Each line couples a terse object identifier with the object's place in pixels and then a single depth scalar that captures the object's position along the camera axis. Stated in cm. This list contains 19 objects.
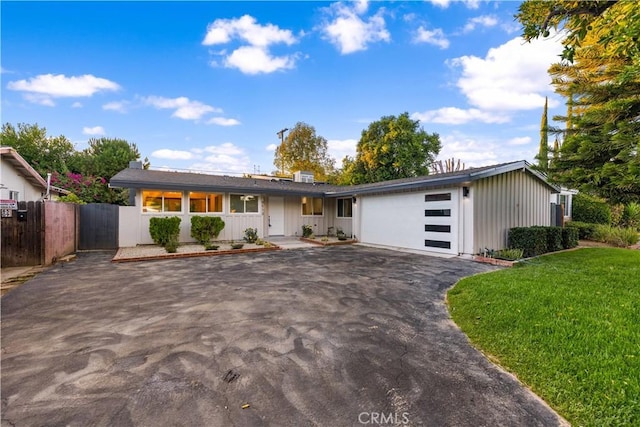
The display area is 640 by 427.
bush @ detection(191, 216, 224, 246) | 1084
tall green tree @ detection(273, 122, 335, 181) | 2759
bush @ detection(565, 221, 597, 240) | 1190
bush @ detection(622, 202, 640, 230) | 1270
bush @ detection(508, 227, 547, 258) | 845
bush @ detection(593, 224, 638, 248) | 1009
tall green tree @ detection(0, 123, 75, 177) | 2138
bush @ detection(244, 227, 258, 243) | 1184
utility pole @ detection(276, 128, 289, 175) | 2758
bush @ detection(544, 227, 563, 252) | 903
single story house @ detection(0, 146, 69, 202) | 945
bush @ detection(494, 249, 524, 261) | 787
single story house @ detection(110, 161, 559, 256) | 870
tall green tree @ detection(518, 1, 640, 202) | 387
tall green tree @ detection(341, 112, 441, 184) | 2197
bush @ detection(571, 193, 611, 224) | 1330
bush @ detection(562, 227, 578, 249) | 948
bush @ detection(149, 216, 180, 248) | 1030
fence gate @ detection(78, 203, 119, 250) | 1012
